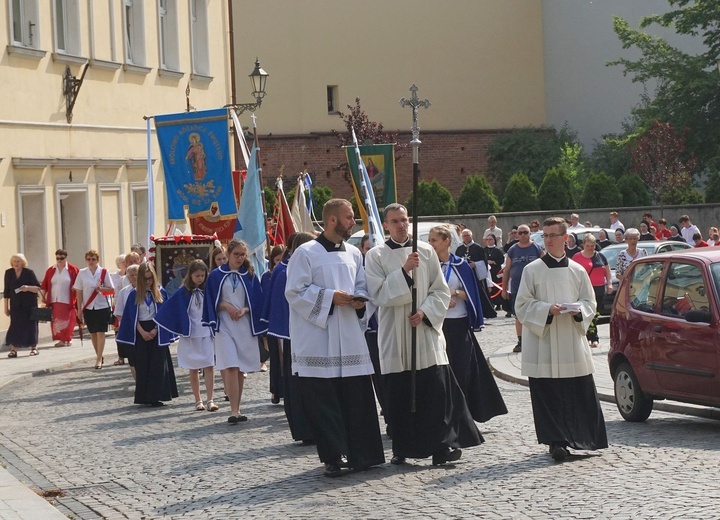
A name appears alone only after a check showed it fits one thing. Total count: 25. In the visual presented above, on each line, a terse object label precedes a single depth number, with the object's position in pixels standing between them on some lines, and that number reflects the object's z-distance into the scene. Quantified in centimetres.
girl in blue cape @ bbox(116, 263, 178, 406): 1598
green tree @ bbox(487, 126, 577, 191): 5544
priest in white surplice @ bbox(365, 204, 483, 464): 1043
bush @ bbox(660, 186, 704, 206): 4606
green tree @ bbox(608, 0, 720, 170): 4922
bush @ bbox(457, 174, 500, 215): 4394
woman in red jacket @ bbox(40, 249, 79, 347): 2411
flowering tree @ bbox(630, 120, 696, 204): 4712
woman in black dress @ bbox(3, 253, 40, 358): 2364
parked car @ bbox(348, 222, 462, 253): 3123
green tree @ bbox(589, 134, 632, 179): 5378
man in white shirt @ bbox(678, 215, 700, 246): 3303
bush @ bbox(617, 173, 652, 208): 4575
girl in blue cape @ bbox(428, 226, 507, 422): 1216
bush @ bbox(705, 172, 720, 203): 4578
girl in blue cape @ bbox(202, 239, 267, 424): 1426
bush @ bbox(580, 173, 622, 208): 4497
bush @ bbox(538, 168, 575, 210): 4484
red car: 1188
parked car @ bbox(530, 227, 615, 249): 3064
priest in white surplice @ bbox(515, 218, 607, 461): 1049
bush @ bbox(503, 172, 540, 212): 4469
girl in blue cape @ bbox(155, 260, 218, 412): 1527
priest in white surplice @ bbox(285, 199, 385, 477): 1031
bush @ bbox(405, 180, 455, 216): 4334
